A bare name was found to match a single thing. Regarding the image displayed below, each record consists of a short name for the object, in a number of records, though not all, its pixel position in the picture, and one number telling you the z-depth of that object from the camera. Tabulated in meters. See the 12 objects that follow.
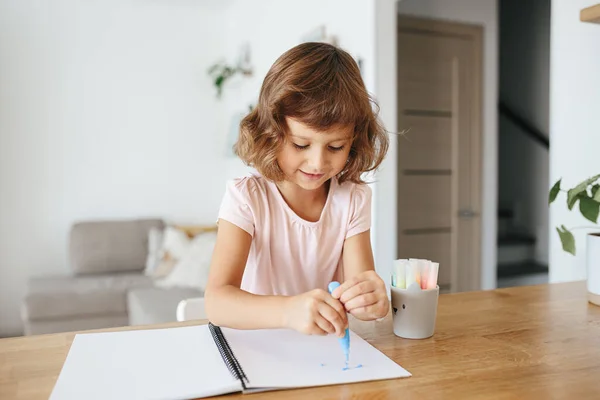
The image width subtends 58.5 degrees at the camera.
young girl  0.85
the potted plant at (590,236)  1.08
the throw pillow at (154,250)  3.93
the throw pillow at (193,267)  3.52
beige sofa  3.26
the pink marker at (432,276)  0.94
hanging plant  4.25
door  3.18
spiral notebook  0.69
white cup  0.91
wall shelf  1.26
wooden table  0.69
